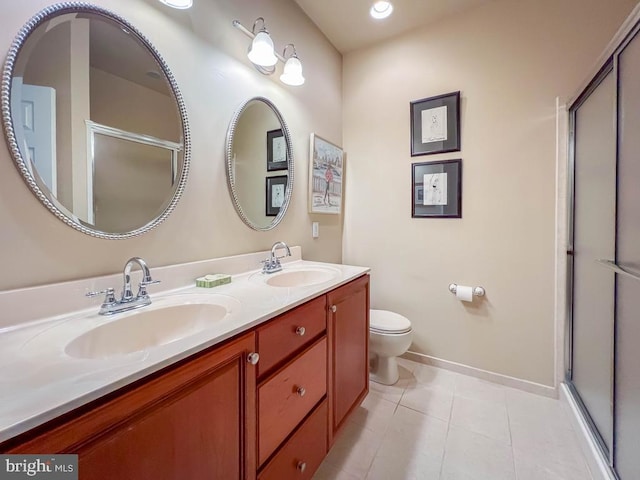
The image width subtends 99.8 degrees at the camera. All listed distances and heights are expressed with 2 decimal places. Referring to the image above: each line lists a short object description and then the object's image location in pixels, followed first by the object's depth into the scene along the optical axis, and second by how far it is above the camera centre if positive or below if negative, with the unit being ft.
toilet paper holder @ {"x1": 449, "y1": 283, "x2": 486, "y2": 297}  6.18 -1.26
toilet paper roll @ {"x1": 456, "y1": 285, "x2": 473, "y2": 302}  6.21 -1.33
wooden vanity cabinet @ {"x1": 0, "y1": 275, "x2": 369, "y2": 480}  1.61 -1.45
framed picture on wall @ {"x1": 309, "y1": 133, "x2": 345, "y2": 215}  6.44 +1.53
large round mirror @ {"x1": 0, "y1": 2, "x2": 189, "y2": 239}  2.61 +1.30
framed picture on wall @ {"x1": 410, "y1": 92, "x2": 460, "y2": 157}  6.32 +2.70
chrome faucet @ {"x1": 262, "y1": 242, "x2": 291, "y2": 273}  4.86 -0.49
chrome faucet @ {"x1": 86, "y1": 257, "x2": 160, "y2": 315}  2.86 -0.68
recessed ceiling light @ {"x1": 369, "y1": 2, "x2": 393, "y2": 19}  5.98 +5.14
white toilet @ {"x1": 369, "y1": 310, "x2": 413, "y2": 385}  5.80 -2.32
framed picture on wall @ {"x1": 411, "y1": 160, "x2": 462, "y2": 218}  6.37 +1.14
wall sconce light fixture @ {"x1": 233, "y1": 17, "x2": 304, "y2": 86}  4.43 +3.17
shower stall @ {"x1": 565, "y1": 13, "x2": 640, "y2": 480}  3.27 -0.30
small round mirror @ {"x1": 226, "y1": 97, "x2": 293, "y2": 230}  4.71 +1.39
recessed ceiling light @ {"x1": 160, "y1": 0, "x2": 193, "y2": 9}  3.53 +3.06
